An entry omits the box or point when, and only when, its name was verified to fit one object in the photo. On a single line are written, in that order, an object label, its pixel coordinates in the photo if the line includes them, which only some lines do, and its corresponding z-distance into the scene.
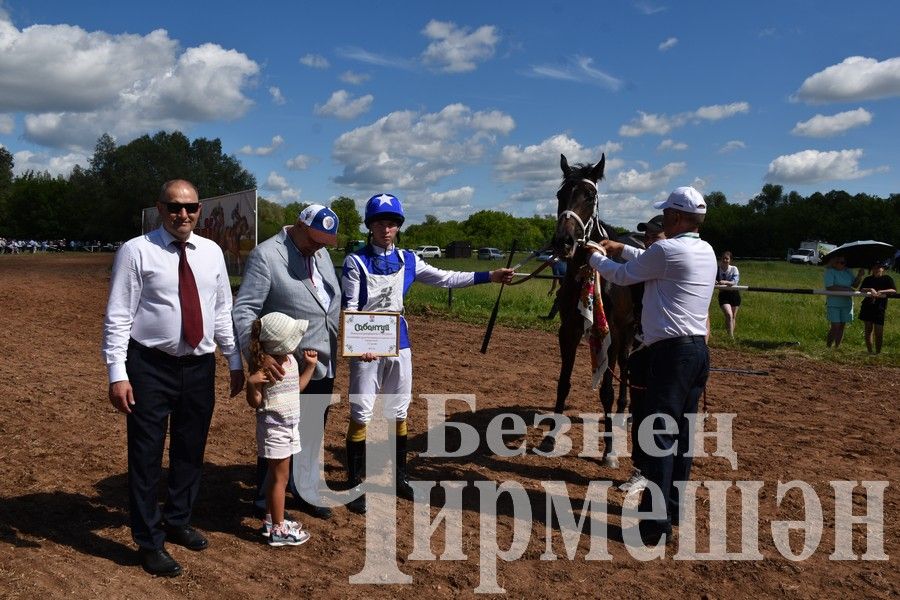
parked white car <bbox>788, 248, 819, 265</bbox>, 67.94
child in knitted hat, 3.94
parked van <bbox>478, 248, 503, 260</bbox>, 72.56
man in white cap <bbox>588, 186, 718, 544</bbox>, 4.47
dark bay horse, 5.96
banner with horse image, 20.73
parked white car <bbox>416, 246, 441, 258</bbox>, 66.72
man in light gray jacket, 4.27
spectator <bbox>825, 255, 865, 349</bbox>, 13.07
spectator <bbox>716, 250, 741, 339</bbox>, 14.87
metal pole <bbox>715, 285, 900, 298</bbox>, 11.27
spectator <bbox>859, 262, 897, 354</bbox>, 12.62
